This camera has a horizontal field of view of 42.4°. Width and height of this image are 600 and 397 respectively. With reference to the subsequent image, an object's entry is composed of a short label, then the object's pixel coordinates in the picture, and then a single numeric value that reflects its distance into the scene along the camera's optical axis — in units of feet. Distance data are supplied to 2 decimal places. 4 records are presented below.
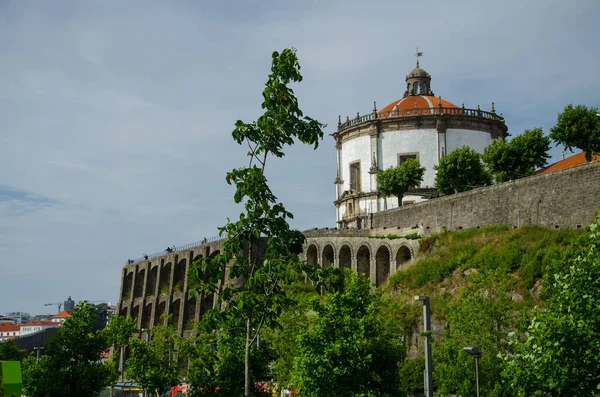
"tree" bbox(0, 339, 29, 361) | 200.95
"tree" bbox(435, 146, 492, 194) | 194.08
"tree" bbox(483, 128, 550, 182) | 180.04
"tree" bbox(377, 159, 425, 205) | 215.92
